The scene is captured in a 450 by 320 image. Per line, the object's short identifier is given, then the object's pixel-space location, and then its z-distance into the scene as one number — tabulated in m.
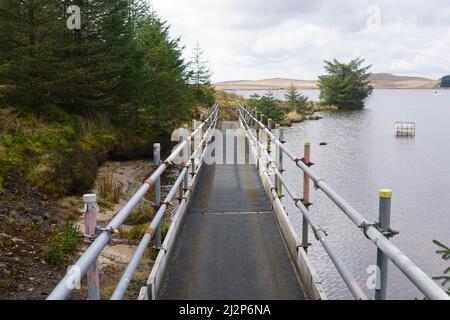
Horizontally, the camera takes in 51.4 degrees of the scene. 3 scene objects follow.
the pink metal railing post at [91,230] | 2.99
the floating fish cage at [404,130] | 49.91
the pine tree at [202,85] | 47.12
